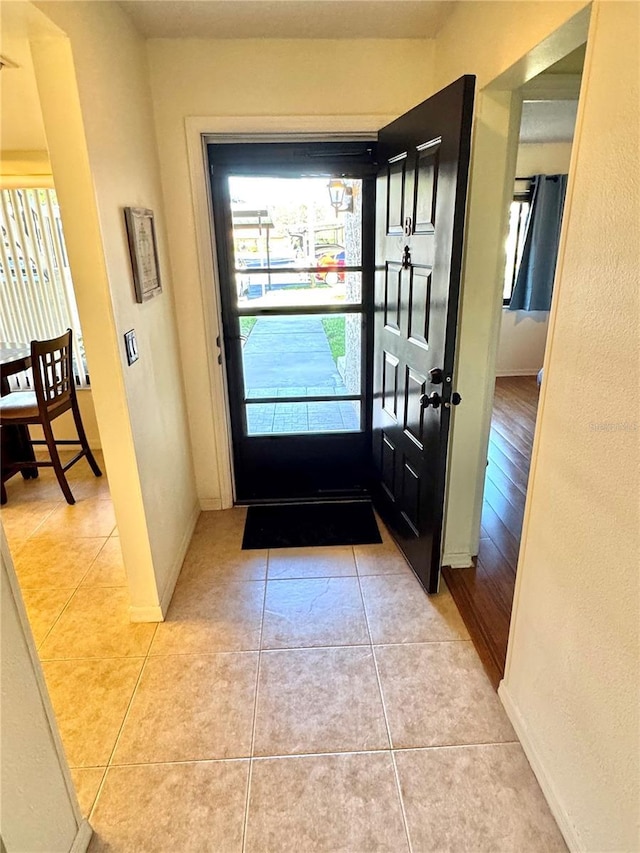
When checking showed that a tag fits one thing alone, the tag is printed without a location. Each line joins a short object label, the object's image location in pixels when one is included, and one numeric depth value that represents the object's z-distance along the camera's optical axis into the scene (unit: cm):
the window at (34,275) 346
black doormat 269
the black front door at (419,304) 171
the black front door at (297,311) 250
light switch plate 185
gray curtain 507
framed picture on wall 191
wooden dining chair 291
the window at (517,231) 521
